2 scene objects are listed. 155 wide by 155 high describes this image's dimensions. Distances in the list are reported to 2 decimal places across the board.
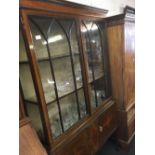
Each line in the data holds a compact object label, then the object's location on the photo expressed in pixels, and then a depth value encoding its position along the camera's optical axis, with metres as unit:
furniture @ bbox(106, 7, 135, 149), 1.99
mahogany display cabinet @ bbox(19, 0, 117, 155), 1.22
